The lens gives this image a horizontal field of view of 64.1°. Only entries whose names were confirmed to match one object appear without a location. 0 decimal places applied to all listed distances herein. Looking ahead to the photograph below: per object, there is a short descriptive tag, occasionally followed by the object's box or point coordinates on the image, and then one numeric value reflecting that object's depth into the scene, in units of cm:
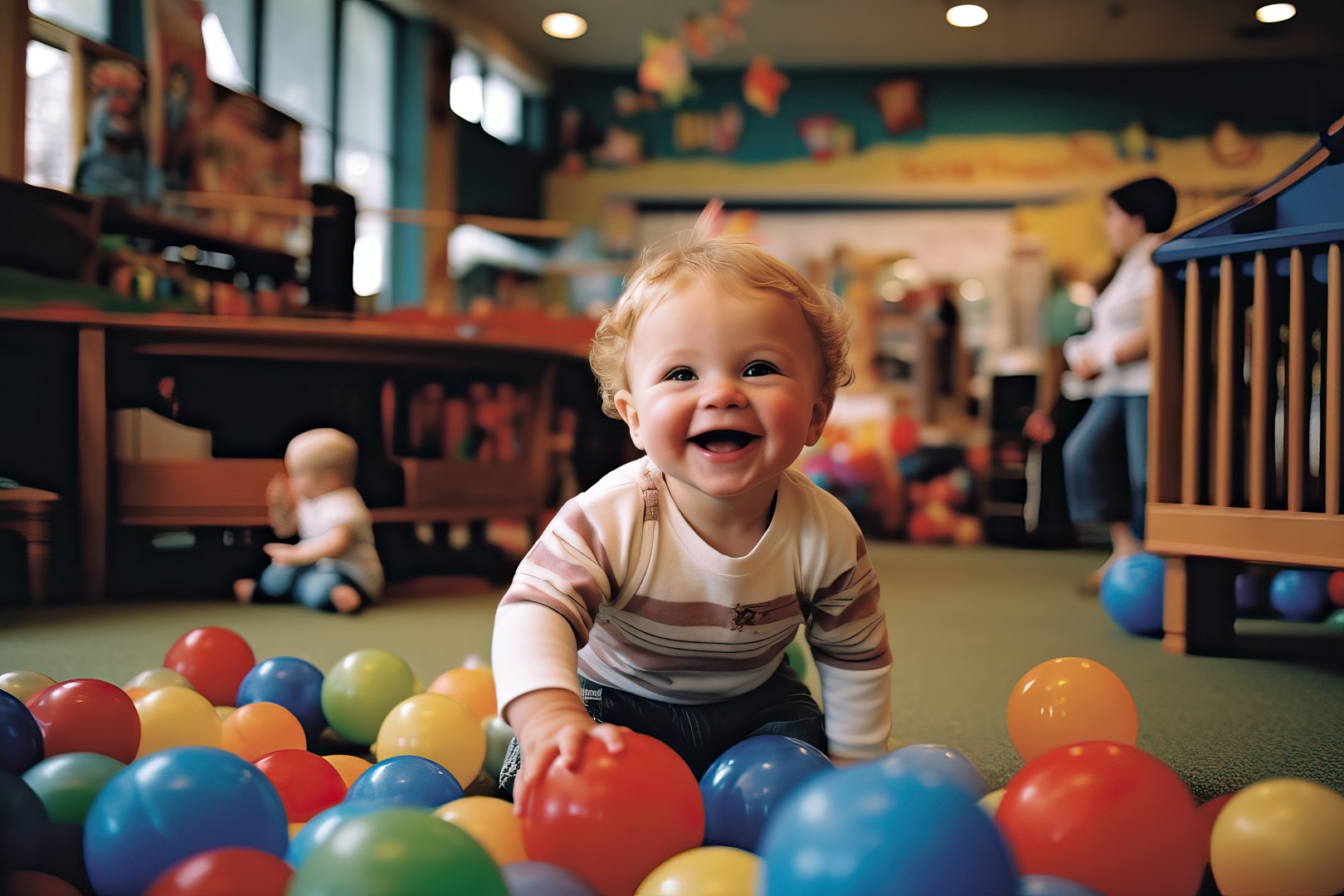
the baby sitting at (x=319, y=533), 247
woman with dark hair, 265
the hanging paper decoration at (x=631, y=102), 696
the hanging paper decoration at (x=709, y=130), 690
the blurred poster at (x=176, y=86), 354
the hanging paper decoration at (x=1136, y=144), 641
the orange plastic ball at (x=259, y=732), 113
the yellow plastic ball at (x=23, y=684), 121
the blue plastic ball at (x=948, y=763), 91
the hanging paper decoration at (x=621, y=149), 701
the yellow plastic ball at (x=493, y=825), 78
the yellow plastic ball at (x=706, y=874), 67
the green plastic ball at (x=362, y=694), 127
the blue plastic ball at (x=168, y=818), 75
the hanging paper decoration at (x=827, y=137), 679
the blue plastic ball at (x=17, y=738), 95
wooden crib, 169
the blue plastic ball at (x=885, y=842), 55
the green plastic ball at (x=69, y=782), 87
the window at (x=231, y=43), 445
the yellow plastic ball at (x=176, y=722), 110
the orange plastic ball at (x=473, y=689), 130
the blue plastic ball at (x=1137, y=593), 214
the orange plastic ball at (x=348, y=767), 108
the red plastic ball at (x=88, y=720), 104
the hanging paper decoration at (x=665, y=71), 630
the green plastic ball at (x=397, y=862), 56
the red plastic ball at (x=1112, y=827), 74
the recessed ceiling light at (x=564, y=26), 607
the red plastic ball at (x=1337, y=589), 242
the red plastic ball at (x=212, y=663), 142
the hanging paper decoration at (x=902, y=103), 671
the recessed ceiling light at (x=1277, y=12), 555
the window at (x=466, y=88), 630
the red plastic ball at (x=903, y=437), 502
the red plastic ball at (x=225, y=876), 61
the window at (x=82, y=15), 356
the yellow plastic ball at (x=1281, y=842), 75
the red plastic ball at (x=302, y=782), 93
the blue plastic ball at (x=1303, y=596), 239
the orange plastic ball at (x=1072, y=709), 108
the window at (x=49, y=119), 327
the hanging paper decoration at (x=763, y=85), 664
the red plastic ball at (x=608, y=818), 74
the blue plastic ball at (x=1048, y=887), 64
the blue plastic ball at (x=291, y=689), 129
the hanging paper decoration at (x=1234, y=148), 629
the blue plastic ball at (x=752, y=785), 84
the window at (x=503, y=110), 674
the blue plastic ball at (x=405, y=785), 89
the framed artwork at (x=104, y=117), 324
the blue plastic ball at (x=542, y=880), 67
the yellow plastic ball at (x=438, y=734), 109
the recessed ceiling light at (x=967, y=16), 573
